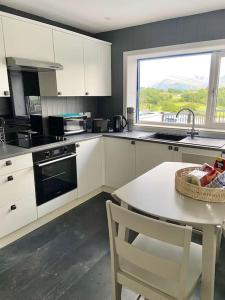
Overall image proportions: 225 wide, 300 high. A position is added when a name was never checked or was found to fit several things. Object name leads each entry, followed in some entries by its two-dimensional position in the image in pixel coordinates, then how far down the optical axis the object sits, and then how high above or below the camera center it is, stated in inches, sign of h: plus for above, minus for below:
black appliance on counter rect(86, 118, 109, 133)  127.0 -12.4
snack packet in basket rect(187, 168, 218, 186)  53.8 -17.9
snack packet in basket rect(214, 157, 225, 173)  58.7 -16.3
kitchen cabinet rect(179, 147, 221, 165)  92.8 -22.2
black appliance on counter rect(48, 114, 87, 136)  113.9 -10.9
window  111.4 +7.1
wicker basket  50.8 -20.4
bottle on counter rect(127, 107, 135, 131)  128.6 -9.3
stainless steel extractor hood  86.0 +15.4
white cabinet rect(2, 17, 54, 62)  86.0 +25.5
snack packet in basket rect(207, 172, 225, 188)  52.7 -18.6
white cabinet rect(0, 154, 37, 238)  80.4 -33.3
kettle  128.6 -11.6
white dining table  43.1 -22.2
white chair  36.7 -30.0
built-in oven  91.8 -29.7
